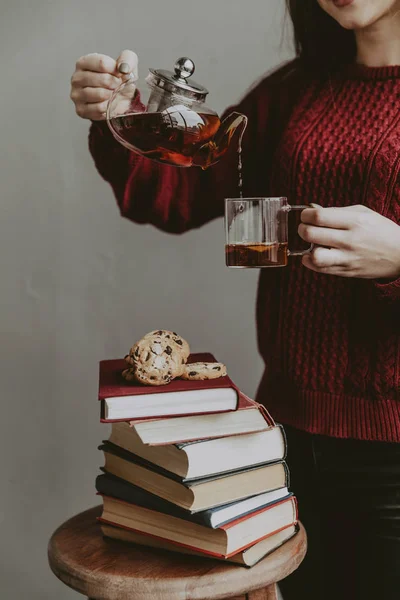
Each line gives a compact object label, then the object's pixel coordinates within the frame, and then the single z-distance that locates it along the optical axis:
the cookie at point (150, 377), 0.94
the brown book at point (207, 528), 0.90
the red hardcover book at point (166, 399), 0.89
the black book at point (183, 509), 0.89
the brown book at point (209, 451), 0.90
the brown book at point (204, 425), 0.89
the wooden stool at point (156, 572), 0.87
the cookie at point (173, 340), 0.99
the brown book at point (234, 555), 0.91
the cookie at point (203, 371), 0.97
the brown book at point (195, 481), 0.90
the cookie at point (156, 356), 0.95
